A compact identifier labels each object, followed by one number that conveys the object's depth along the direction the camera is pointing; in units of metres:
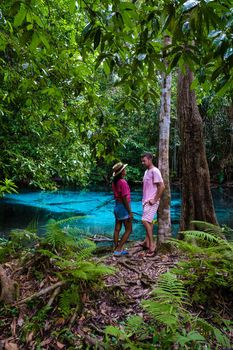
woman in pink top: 6.12
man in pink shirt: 5.97
